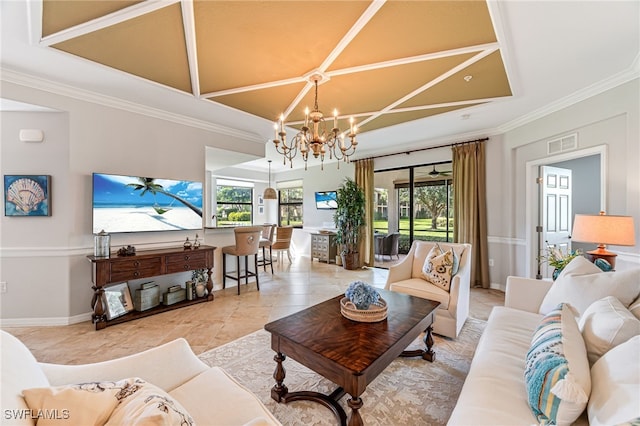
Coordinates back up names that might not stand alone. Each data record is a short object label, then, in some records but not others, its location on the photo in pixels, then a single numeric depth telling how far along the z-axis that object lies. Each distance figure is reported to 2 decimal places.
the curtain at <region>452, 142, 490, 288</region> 4.43
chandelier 2.43
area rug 1.64
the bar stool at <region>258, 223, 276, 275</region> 5.11
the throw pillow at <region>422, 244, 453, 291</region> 2.73
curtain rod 4.47
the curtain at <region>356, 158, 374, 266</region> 5.93
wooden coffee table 1.35
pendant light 6.80
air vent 3.25
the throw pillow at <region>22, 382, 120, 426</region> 0.73
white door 3.93
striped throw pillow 0.92
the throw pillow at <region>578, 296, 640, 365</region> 1.12
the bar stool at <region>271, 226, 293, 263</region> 5.88
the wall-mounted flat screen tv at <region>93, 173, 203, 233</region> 3.11
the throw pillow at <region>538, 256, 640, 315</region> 1.54
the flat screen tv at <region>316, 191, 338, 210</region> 6.88
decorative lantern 2.96
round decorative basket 1.82
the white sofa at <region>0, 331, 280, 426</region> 0.74
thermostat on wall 2.90
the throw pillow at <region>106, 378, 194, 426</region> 0.72
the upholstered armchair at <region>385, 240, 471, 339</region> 2.55
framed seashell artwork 2.89
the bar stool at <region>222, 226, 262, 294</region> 4.08
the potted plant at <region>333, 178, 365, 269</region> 5.82
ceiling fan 5.22
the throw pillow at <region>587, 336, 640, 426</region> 0.81
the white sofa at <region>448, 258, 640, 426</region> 0.88
